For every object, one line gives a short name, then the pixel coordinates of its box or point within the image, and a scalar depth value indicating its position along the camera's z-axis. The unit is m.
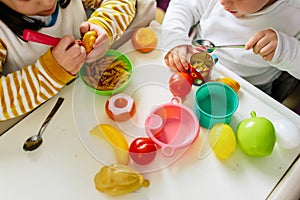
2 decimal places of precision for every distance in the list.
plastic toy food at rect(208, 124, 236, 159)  0.57
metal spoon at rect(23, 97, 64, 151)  0.60
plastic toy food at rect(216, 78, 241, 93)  0.65
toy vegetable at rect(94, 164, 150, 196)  0.55
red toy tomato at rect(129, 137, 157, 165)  0.57
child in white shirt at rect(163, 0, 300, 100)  0.70
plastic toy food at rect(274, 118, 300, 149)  0.58
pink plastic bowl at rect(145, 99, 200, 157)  0.59
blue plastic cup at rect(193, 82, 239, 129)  0.60
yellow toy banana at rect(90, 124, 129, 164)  0.58
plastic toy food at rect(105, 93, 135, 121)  0.63
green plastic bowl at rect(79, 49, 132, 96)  0.65
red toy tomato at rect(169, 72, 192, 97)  0.65
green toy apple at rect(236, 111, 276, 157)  0.55
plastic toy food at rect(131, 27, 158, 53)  0.71
